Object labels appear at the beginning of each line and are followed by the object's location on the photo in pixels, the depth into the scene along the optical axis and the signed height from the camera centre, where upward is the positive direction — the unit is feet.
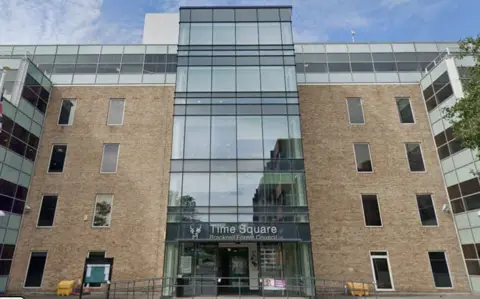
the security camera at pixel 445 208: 57.28 +8.91
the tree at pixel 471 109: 36.50 +17.39
